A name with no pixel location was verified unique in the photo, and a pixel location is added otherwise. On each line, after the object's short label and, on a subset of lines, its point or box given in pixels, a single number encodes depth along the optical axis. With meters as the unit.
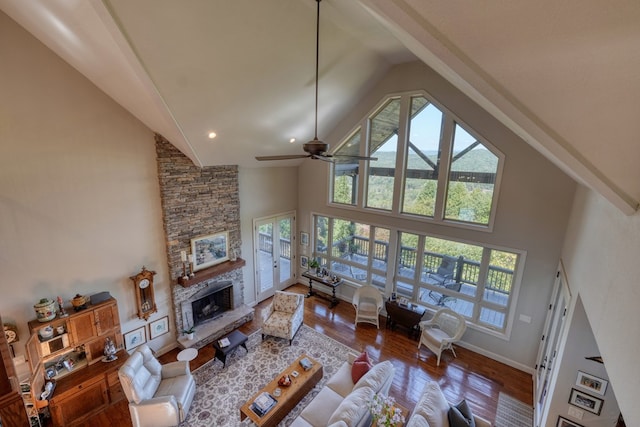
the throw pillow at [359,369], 4.51
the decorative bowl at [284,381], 4.57
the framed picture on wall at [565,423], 3.47
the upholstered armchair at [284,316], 6.07
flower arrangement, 3.25
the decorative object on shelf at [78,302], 4.39
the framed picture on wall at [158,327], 5.57
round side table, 5.30
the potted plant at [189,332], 5.88
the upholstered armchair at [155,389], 3.98
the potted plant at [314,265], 7.91
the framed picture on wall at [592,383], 3.23
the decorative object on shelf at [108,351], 4.63
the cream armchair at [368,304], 6.77
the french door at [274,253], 7.53
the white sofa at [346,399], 3.52
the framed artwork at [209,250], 6.04
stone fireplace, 5.43
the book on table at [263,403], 4.12
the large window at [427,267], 5.71
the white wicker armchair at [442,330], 5.61
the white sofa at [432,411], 3.38
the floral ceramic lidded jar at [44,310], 4.07
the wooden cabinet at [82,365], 4.09
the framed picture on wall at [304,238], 8.32
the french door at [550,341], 4.02
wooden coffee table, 4.11
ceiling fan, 3.58
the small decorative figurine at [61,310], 4.28
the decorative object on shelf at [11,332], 3.94
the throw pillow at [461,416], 3.40
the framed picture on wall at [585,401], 3.30
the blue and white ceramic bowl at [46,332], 4.09
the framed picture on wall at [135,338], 5.25
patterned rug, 4.51
